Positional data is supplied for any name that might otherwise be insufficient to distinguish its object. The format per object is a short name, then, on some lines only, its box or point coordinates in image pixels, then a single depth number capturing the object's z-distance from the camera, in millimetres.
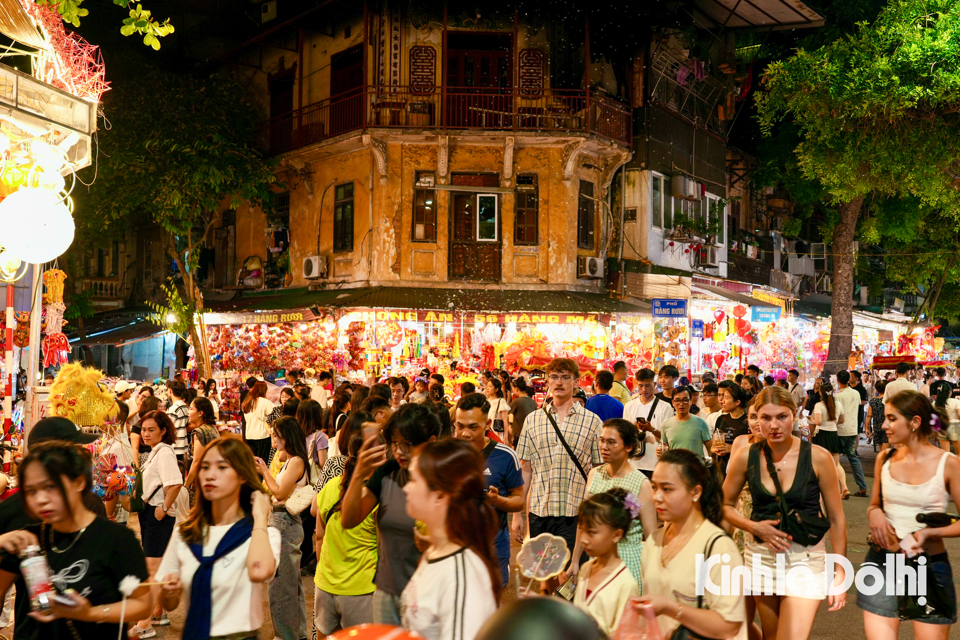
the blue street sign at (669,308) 17391
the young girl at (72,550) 3150
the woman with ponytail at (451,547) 2785
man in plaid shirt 5980
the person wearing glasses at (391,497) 4180
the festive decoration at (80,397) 7723
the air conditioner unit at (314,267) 20250
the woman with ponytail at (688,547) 3178
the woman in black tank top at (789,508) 4438
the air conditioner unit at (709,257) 23047
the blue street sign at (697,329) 22109
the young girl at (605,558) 3379
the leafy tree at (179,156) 20141
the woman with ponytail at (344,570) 4648
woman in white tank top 4395
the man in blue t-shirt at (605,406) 8383
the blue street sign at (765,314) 22625
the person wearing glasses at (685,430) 7664
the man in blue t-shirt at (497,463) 5234
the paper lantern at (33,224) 6414
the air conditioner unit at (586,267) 19688
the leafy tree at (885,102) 14039
